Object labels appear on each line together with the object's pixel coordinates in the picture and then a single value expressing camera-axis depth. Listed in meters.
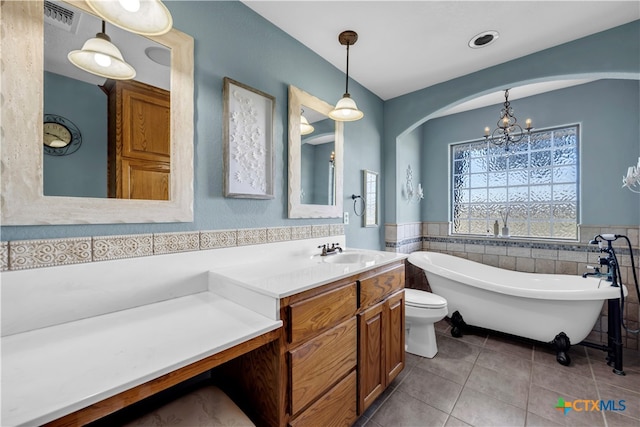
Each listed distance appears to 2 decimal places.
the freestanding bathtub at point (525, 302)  2.10
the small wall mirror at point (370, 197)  2.70
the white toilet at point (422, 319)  2.17
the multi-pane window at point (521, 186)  2.88
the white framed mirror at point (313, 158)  1.91
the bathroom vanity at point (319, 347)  1.07
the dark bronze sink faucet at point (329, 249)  2.02
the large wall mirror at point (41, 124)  0.93
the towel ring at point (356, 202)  2.56
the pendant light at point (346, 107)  1.81
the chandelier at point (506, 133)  2.71
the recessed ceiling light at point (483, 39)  1.93
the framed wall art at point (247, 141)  1.53
